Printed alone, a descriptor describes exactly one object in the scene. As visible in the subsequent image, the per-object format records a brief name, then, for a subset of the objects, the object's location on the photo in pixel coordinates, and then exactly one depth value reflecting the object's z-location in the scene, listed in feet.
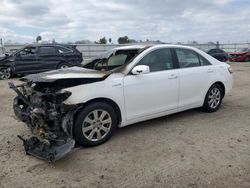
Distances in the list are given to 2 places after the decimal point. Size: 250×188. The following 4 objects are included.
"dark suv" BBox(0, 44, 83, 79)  31.54
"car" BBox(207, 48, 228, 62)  61.38
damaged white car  9.91
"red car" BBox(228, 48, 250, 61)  60.74
